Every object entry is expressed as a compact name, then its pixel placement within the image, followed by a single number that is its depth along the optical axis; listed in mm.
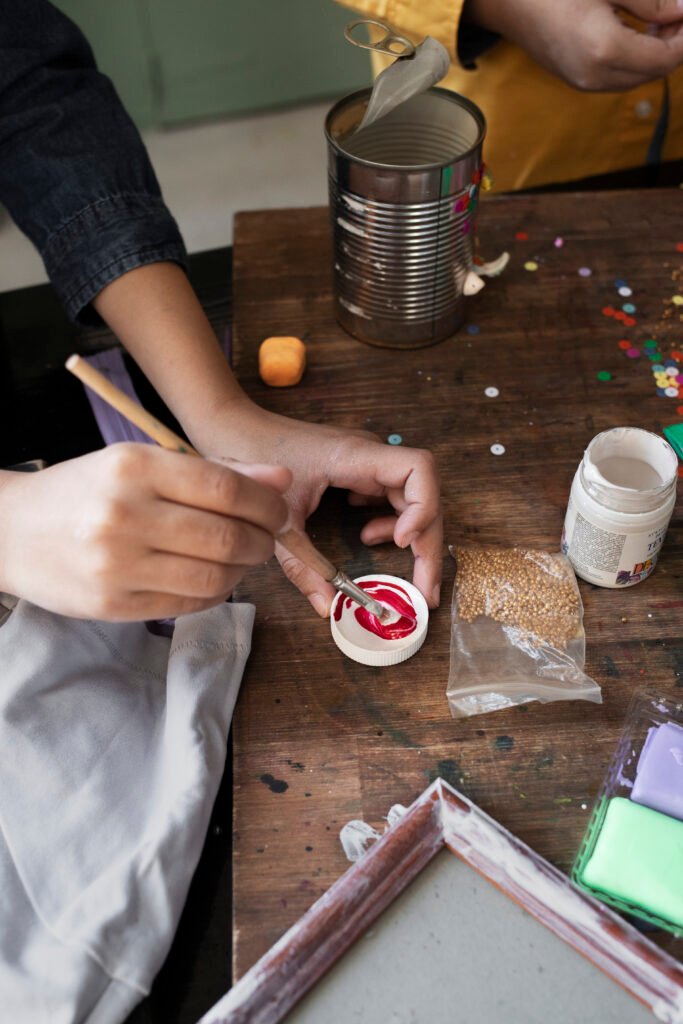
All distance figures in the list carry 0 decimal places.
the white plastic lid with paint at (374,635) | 810
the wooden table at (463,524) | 728
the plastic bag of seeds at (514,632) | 795
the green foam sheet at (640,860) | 659
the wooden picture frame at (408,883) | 623
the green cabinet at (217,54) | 2748
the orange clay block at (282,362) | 1060
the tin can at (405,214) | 968
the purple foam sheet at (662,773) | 710
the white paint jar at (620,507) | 800
